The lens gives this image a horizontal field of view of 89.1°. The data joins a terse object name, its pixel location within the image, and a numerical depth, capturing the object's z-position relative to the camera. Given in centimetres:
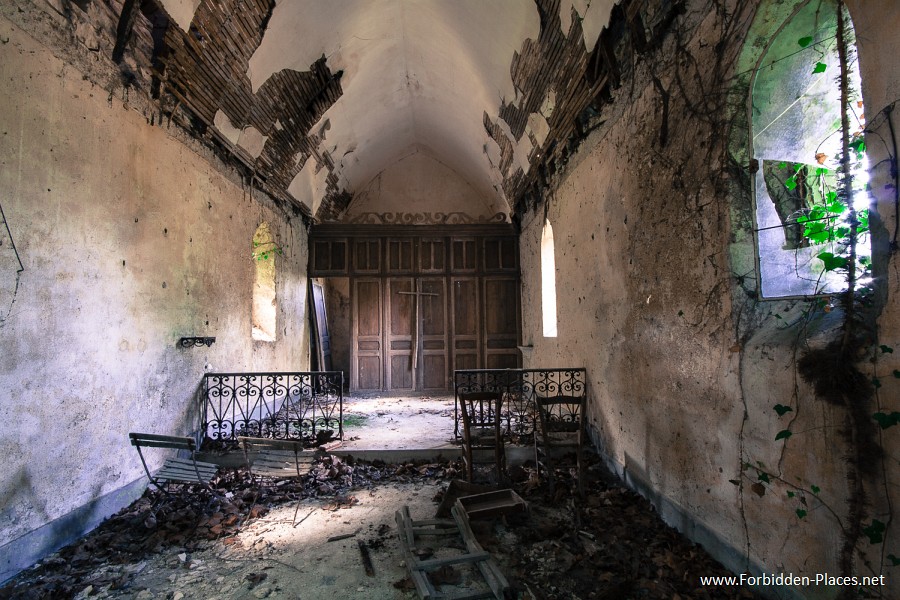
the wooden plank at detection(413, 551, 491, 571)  294
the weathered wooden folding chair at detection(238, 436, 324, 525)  445
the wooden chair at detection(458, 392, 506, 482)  450
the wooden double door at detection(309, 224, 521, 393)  1046
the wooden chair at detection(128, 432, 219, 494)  388
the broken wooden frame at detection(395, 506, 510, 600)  272
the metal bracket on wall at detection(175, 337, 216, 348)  526
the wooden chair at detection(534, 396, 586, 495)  421
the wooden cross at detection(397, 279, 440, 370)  1041
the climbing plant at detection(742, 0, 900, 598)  201
